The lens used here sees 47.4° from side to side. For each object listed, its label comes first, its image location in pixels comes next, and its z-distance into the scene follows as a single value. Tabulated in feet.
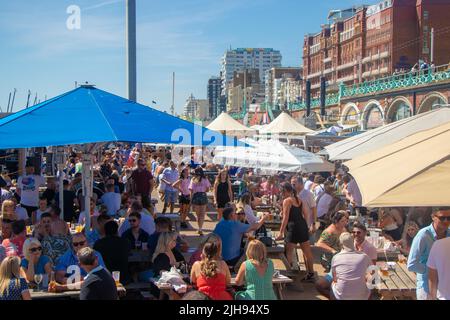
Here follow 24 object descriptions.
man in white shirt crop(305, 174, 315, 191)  42.22
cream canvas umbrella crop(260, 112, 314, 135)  64.03
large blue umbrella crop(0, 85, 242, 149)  21.26
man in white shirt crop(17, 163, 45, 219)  33.14
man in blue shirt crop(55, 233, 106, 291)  18.93
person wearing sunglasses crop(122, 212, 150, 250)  24.08
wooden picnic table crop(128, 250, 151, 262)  22.98
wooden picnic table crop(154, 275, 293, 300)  19.45
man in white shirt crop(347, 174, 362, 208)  38.75
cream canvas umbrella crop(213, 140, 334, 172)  42.39
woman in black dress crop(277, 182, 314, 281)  26.84
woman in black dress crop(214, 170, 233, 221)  39.47
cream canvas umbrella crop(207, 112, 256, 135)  66.54
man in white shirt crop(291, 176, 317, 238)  32.91
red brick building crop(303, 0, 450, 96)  189.67
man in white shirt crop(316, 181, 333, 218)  36.50
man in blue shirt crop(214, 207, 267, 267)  23.66
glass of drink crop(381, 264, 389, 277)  20.77
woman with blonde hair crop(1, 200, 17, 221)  24.63
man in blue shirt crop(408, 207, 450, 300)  16.30
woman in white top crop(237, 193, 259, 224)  29.45
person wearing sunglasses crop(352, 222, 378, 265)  21.59
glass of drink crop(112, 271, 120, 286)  19.62
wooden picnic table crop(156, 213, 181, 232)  33.17
